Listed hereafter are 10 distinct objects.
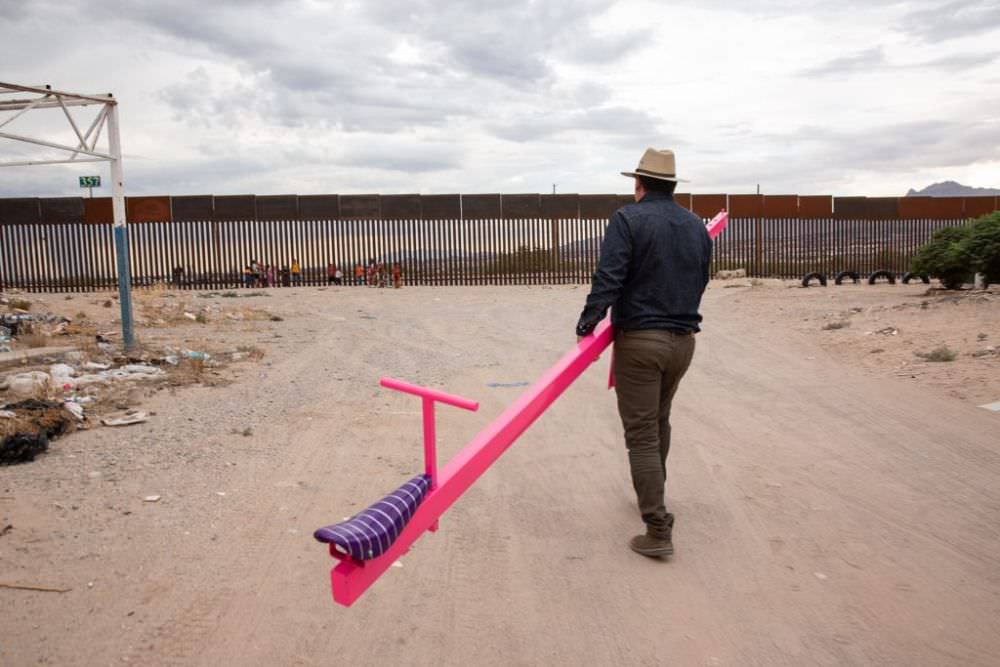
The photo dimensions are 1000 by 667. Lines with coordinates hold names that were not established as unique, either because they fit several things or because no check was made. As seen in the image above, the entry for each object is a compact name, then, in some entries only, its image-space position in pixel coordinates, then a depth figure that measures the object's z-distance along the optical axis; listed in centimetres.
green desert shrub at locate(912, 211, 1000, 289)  1253
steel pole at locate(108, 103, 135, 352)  969
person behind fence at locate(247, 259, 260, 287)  2531
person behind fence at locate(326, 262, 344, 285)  2547
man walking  384
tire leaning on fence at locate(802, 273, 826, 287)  1805
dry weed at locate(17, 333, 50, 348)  1002
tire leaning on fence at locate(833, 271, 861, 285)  1960
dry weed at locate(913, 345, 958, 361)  831
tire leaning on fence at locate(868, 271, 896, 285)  1991
